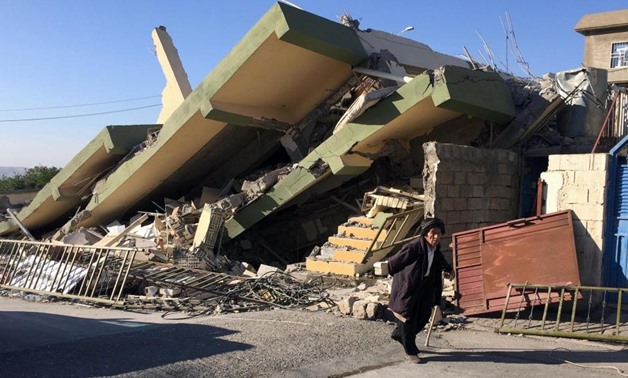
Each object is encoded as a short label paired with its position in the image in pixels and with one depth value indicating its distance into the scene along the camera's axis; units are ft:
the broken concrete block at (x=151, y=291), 29.06
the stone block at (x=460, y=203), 31.73
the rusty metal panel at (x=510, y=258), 23.89
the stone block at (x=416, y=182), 38.81
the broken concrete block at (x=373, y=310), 22.68
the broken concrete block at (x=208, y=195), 46.83
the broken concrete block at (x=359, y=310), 22.84
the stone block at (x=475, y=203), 32.58
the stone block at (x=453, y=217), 31.31
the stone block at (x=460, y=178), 31.53
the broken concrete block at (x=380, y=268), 31.40
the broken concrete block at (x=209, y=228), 40.52
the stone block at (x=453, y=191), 31.14
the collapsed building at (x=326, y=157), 32.89
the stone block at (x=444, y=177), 30.35
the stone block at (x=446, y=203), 30.83
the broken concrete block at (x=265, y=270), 34.65
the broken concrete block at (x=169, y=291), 28.78
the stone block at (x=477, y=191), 32.68
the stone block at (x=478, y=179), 32.58
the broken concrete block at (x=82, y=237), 47.03
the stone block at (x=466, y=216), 32.15
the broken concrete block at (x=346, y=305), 23.36
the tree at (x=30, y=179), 95.25
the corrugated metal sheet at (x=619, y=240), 24.57
